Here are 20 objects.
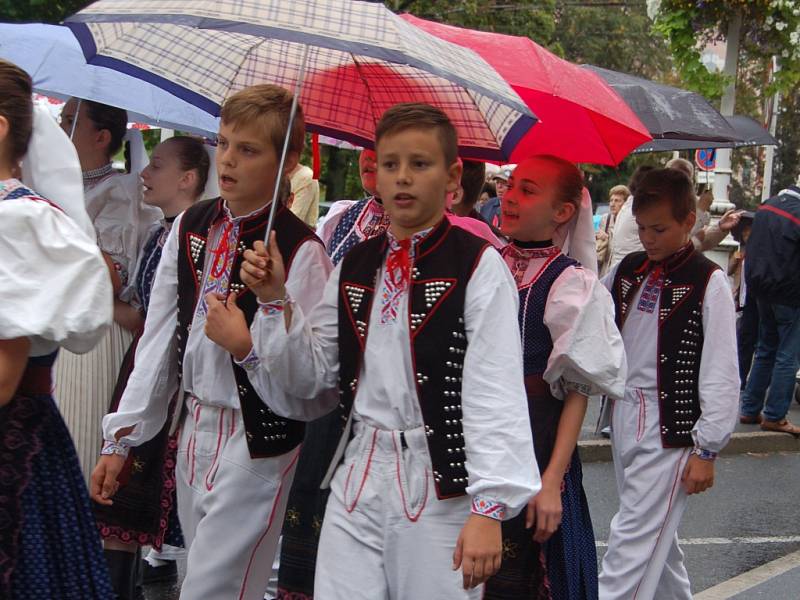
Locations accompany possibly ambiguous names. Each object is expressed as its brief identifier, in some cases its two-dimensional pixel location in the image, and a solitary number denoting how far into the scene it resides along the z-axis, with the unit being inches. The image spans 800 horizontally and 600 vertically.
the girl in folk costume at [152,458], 187.9
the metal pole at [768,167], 724.7
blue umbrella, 211.5
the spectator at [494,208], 374.7
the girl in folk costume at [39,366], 108.6
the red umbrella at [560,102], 164.4
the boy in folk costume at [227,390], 140.9
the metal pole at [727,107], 403.2
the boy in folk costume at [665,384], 188.4
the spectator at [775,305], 375.6
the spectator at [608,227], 518.3
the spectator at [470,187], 195.3
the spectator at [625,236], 403.2
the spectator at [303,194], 325.1
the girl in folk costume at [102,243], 195.0
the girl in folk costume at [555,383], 154.9
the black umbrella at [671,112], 204.1
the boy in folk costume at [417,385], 119.6
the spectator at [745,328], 420.2
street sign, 486.6
